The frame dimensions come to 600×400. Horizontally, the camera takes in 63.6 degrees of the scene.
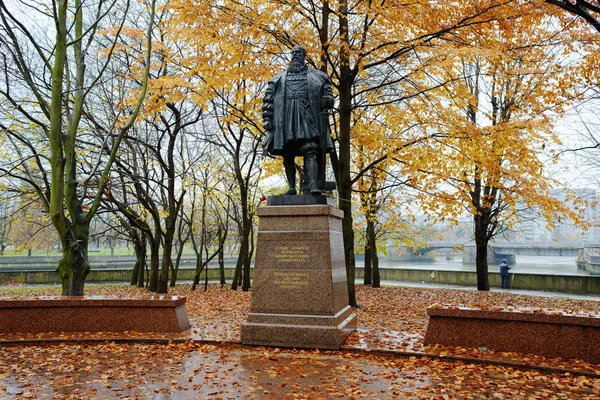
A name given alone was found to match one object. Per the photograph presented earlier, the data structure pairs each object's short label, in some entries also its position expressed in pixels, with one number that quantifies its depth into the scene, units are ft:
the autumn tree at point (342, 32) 35.24
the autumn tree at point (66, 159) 30.99
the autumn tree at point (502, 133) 38.27
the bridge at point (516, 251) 156.37
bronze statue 26.25
